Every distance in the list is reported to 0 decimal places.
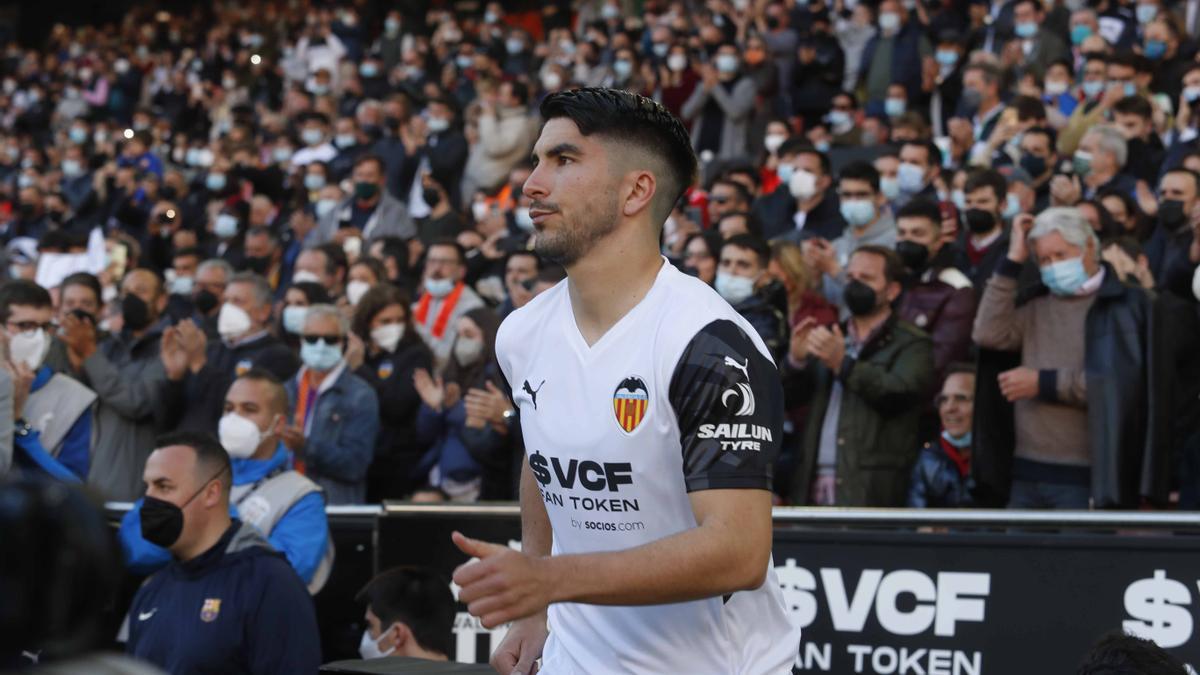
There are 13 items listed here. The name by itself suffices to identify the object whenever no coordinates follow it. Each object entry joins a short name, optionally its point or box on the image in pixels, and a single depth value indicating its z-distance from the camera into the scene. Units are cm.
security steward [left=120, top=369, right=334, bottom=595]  757
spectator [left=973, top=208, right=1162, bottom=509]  756
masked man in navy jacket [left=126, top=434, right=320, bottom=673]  639
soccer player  359
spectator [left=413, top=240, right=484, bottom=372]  1152
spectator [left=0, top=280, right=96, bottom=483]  806
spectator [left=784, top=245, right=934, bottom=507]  826
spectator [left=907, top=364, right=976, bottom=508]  822
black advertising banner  617
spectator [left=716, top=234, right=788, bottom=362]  914
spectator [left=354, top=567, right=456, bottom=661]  691
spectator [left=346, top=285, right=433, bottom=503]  1012
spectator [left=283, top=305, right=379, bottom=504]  938
